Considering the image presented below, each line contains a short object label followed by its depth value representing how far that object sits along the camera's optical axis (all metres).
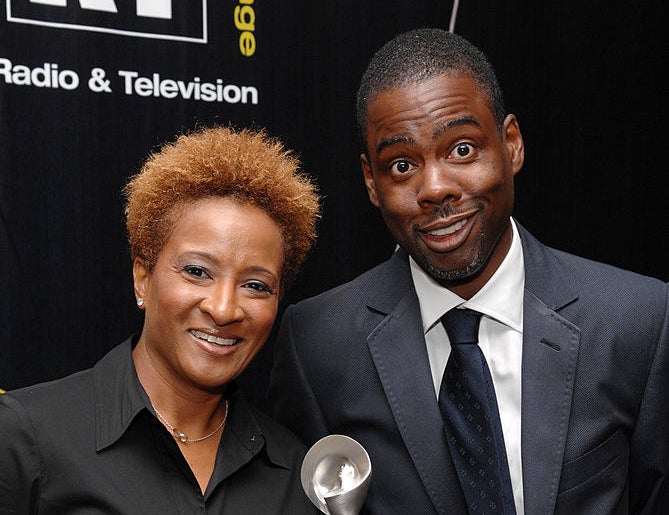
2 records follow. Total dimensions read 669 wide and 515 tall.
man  1.72
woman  1.45
